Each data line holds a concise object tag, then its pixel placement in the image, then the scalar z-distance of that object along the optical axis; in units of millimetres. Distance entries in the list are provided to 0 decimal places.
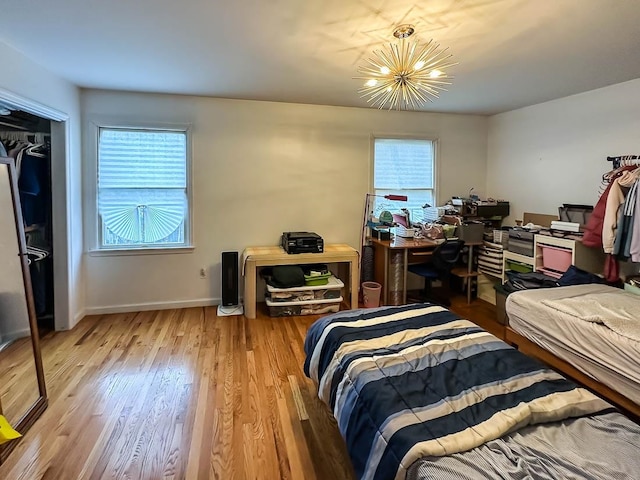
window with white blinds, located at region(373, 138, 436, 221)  4758
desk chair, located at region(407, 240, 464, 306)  4059
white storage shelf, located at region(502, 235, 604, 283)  3391
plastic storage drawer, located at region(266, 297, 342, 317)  4043
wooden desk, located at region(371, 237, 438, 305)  4265
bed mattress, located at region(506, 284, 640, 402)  2051
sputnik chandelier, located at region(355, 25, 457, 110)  2395
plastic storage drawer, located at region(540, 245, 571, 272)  3488
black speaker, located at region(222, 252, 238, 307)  4148
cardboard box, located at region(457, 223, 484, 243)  4465
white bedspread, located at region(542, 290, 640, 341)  2176
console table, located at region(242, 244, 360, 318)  3924
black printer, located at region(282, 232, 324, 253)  4086
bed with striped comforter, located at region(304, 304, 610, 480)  1326
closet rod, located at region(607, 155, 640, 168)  3248
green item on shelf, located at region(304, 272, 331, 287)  4074
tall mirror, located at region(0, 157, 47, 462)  2266
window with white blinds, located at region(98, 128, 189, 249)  3971
